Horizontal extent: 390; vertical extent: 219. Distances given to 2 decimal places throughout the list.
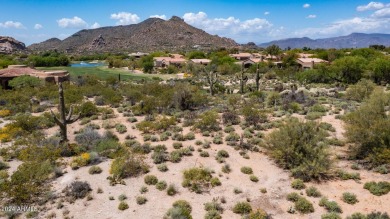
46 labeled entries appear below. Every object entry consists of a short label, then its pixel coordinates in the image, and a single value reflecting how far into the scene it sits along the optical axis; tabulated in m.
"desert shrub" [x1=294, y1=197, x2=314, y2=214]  12.69
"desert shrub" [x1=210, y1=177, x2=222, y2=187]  15.05
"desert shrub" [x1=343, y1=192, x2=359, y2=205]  13.22
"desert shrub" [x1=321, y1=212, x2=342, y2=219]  11.98
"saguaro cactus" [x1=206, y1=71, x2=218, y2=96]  39.10
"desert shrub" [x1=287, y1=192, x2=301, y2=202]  13.51
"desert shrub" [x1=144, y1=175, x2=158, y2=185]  15.20
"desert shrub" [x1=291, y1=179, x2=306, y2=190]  14.54
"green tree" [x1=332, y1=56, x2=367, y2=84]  50.47
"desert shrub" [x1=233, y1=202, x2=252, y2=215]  12.73
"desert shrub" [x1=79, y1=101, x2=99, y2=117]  27.62
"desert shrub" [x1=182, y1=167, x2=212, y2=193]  14.79
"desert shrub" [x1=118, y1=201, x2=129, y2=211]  12.99
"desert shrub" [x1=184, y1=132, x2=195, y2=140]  21.41
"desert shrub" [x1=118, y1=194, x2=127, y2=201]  13.69
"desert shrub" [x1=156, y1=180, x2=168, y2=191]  14.67
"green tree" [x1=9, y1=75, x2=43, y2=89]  40.03
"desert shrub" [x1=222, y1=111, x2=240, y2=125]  25.16
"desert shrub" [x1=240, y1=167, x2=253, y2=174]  16.28
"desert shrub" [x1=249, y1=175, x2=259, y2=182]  15.41
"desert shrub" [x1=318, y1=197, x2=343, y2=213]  12.66
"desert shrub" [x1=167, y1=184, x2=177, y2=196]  14.19
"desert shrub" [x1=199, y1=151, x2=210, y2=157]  18.39
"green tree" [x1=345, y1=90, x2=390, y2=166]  16.45
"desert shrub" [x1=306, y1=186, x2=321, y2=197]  13.81
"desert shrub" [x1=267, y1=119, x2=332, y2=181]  15.55
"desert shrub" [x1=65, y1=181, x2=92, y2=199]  13.89
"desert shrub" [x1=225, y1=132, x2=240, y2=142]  20.92
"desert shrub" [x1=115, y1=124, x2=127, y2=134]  23.22
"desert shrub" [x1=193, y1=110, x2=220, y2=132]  23.32
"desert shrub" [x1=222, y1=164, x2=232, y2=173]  16.44
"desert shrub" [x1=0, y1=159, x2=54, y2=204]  13.18
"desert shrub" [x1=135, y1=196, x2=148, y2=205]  13.44
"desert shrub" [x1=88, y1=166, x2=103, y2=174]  16.19
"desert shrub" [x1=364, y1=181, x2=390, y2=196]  13.69
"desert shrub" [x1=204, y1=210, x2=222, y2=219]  12.24
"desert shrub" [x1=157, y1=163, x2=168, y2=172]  16.55
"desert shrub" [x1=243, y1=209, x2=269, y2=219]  11.92
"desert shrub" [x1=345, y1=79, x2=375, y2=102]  34.34
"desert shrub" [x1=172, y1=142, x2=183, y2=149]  19.82
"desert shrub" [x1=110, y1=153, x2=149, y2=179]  15.58
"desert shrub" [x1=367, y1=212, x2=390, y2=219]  11.60
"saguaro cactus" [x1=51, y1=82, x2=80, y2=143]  19.87
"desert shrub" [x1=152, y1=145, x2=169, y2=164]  17.61
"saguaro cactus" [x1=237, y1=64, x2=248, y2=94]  40.59
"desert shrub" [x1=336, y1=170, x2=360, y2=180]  15.29
